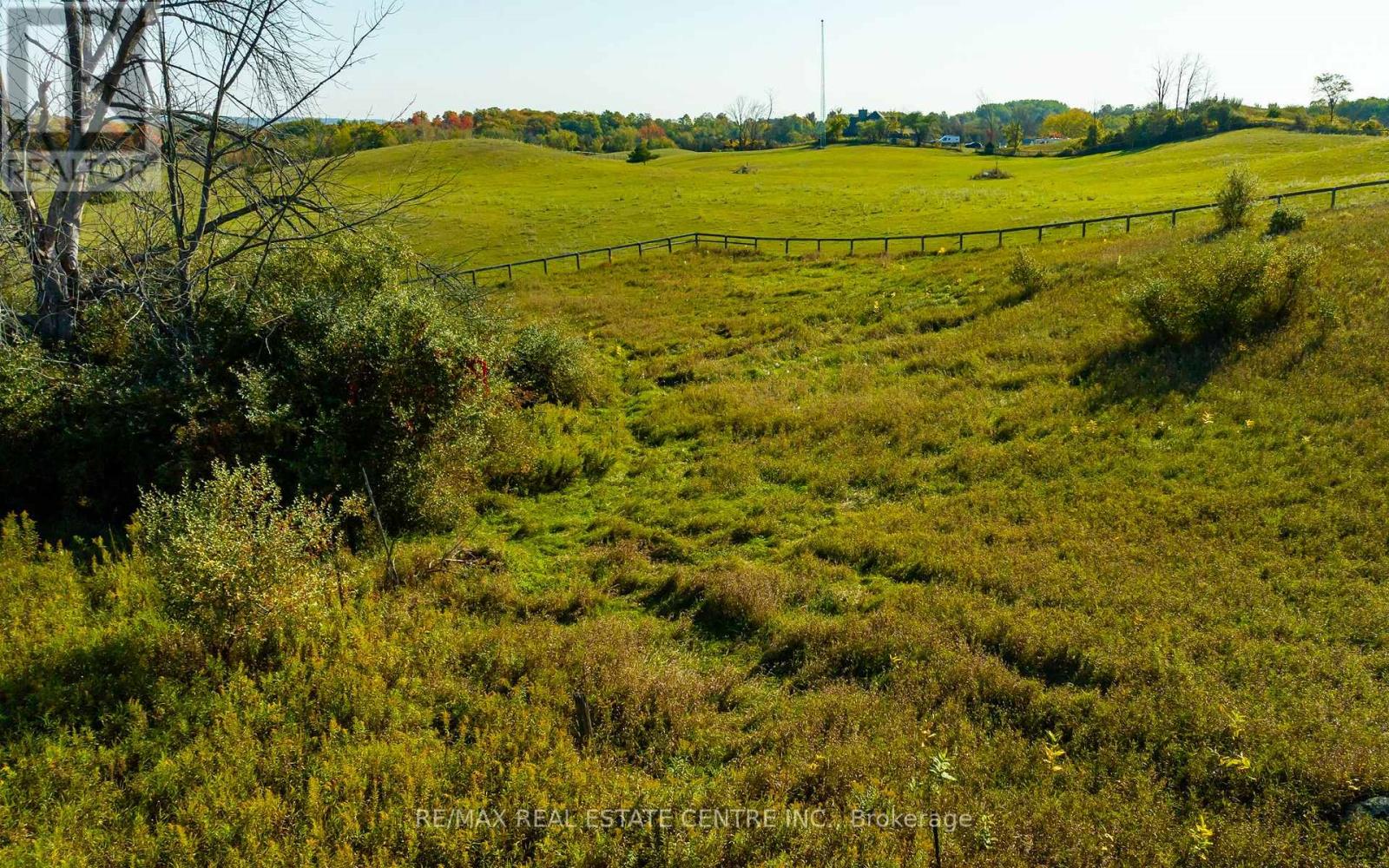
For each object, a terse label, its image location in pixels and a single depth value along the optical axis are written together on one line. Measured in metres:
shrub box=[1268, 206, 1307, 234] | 21.17
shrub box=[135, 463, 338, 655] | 7.13
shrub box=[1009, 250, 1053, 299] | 21.92
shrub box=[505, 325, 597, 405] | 18.00
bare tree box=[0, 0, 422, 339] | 10.76
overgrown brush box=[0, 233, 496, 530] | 11.21
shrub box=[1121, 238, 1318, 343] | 15.17
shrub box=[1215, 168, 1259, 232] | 22.59
